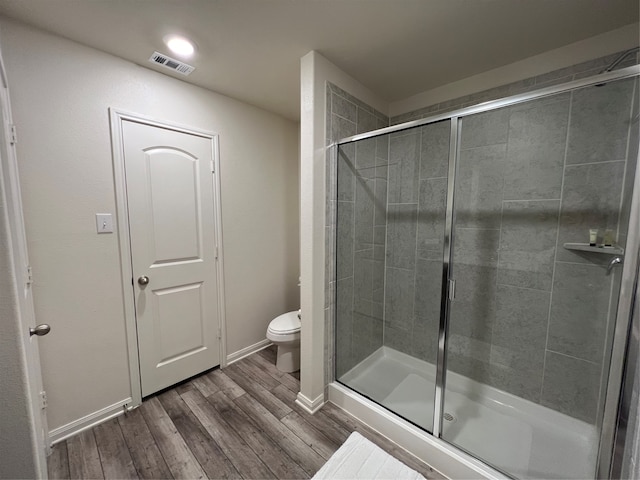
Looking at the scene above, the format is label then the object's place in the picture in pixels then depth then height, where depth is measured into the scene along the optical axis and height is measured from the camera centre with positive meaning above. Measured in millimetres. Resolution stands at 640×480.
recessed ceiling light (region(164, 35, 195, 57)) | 1441 +1012
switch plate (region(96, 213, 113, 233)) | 1557 -50
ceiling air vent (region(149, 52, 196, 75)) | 1579 +999
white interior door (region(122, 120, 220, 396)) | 1716 -263
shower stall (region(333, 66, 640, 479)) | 1383 -391
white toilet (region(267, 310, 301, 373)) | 2125 -1062
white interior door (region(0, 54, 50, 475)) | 807 -146
